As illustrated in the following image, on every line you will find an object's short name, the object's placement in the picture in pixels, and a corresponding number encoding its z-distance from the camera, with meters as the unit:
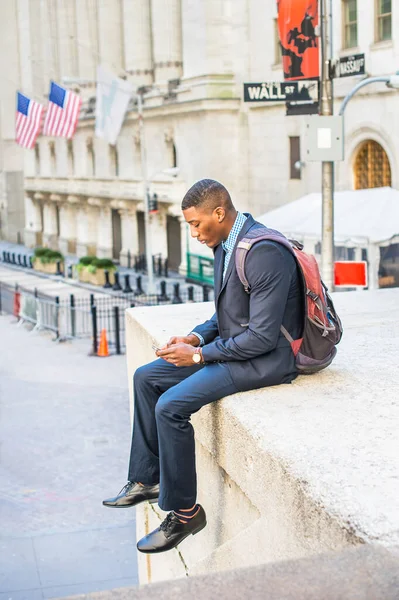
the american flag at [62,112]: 38.09
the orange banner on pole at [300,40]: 14.52
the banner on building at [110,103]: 39.72
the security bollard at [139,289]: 36.00
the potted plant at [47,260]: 46.33
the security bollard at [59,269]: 45.72
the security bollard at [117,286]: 38.56
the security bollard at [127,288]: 36.70
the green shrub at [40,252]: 47.10
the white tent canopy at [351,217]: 22.83
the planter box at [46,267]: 46.44
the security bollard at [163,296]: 32.04
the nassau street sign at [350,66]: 14.13
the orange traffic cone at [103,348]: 22.55
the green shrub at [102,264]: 40.00
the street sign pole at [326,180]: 14.30
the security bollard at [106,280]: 39.59
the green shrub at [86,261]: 41.38
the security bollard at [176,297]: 31.22
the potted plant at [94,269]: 40.06
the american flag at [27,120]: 41.06
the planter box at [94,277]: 40.06
